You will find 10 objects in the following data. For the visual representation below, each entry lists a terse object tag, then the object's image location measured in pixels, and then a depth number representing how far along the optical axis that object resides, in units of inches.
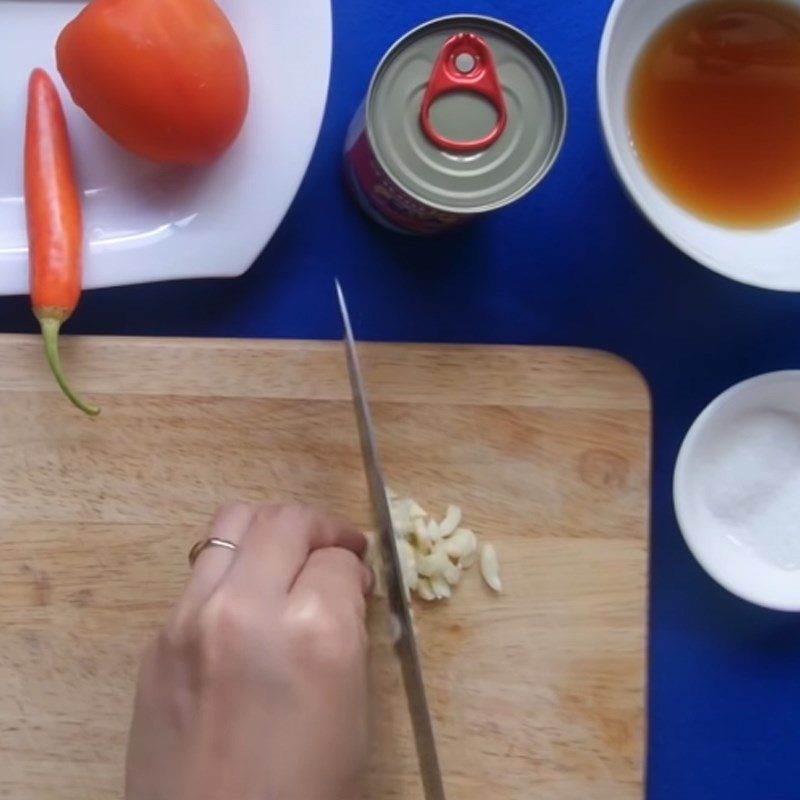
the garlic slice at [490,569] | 35.5
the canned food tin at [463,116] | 30.9
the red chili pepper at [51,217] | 33.7
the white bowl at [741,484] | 36.1
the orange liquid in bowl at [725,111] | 35.3
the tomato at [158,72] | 31.9
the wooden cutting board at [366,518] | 35.1
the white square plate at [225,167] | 34.8
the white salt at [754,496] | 36.8
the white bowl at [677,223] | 33.0
